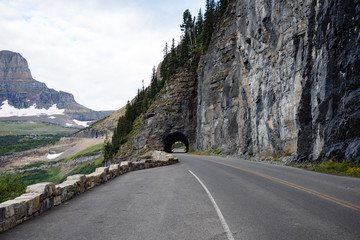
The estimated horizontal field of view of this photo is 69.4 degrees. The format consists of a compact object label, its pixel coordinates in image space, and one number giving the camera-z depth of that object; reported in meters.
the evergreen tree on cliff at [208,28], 67.62
